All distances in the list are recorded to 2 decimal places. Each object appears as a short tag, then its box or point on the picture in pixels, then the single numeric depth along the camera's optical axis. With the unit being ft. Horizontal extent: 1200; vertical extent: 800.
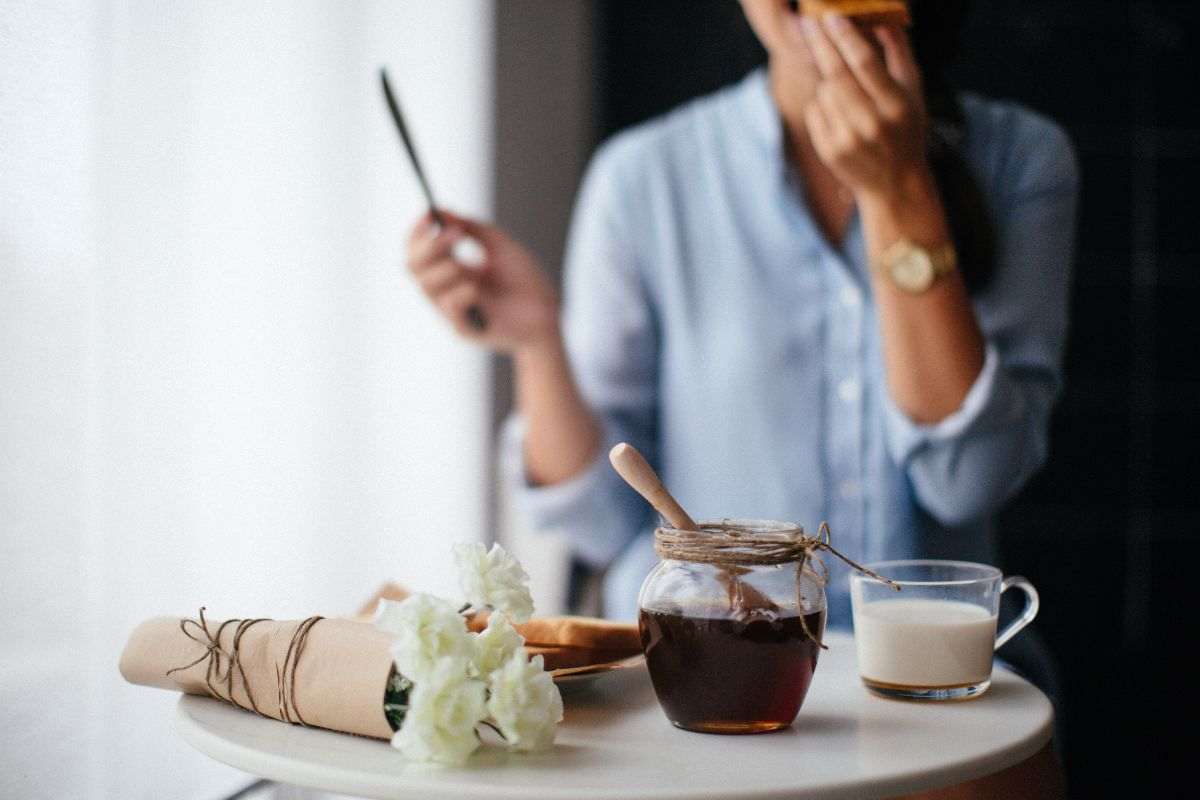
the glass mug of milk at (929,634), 2.35
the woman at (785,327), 3.87
